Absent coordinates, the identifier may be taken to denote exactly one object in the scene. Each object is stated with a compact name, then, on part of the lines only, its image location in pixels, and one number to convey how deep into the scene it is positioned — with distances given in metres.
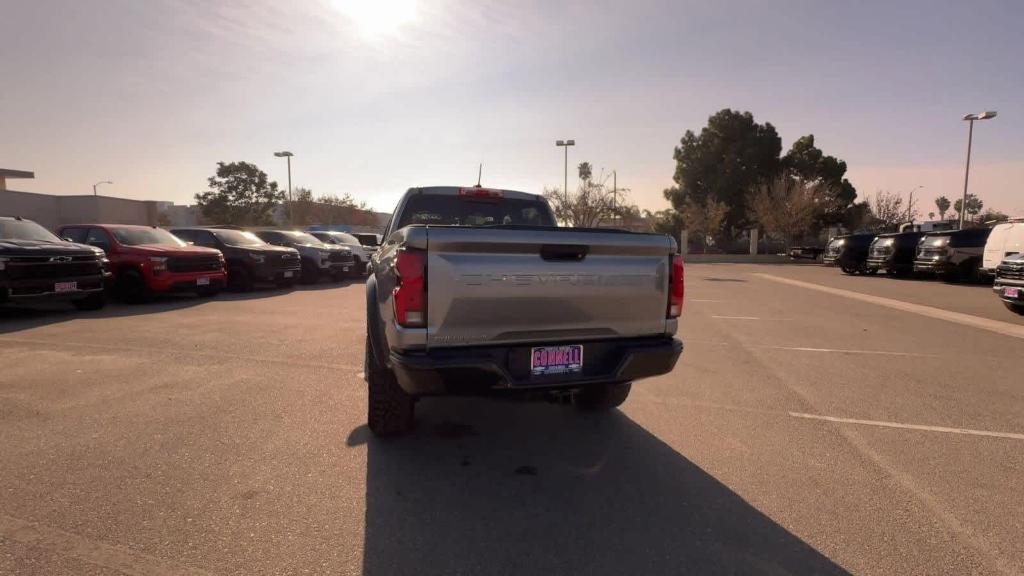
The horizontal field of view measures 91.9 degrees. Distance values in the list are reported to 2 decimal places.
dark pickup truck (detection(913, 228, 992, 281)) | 15.37
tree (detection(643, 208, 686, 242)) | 44.36
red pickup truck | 10.20
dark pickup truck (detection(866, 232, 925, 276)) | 17.89
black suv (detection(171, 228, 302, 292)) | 12.65
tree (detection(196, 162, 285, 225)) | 47.78
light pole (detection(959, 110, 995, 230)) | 25.91
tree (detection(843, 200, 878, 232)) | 42.41
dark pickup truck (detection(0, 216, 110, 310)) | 7.97
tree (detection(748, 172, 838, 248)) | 33.81
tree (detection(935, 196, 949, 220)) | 103.12
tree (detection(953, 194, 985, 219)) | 79.19
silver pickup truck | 2.76
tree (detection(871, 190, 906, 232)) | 42.41
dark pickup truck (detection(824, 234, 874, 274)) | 20.00
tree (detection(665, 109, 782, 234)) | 40.84
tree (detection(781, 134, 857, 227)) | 41.22
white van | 10.80
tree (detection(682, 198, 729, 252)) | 39.38
